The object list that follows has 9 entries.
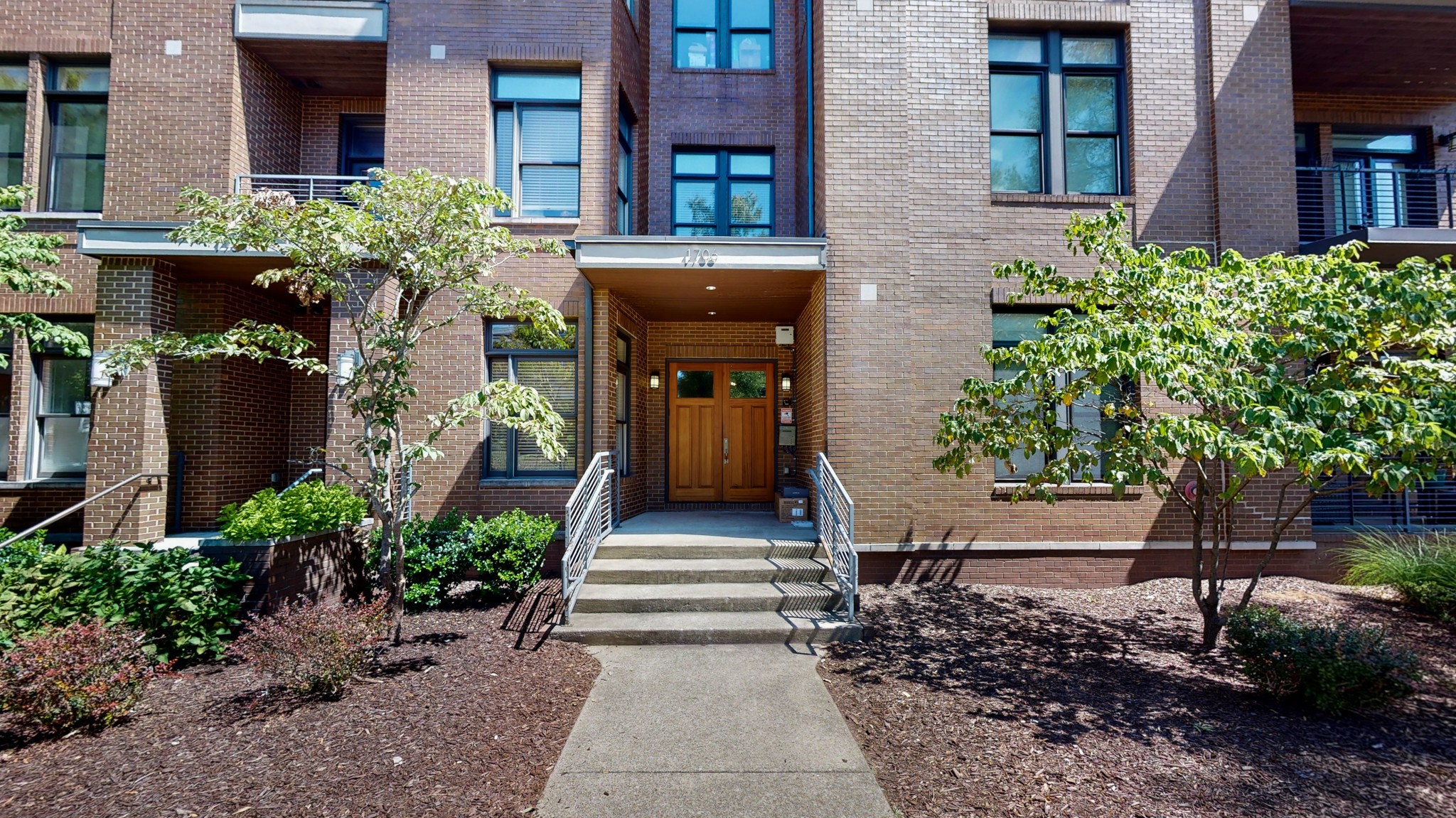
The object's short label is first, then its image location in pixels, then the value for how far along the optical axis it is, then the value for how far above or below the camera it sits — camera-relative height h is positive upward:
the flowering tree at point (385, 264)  5.10 +1.46
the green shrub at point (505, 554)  6.77 -1.30
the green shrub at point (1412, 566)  6.52 -1.44
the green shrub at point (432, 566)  6.65 -1.39
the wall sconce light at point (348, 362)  6.20 +0.76
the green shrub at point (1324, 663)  4.32 -1.59
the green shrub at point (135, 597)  5.05 -1.36
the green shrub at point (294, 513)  5.98 -0.79
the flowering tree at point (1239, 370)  4.09 +0.50
